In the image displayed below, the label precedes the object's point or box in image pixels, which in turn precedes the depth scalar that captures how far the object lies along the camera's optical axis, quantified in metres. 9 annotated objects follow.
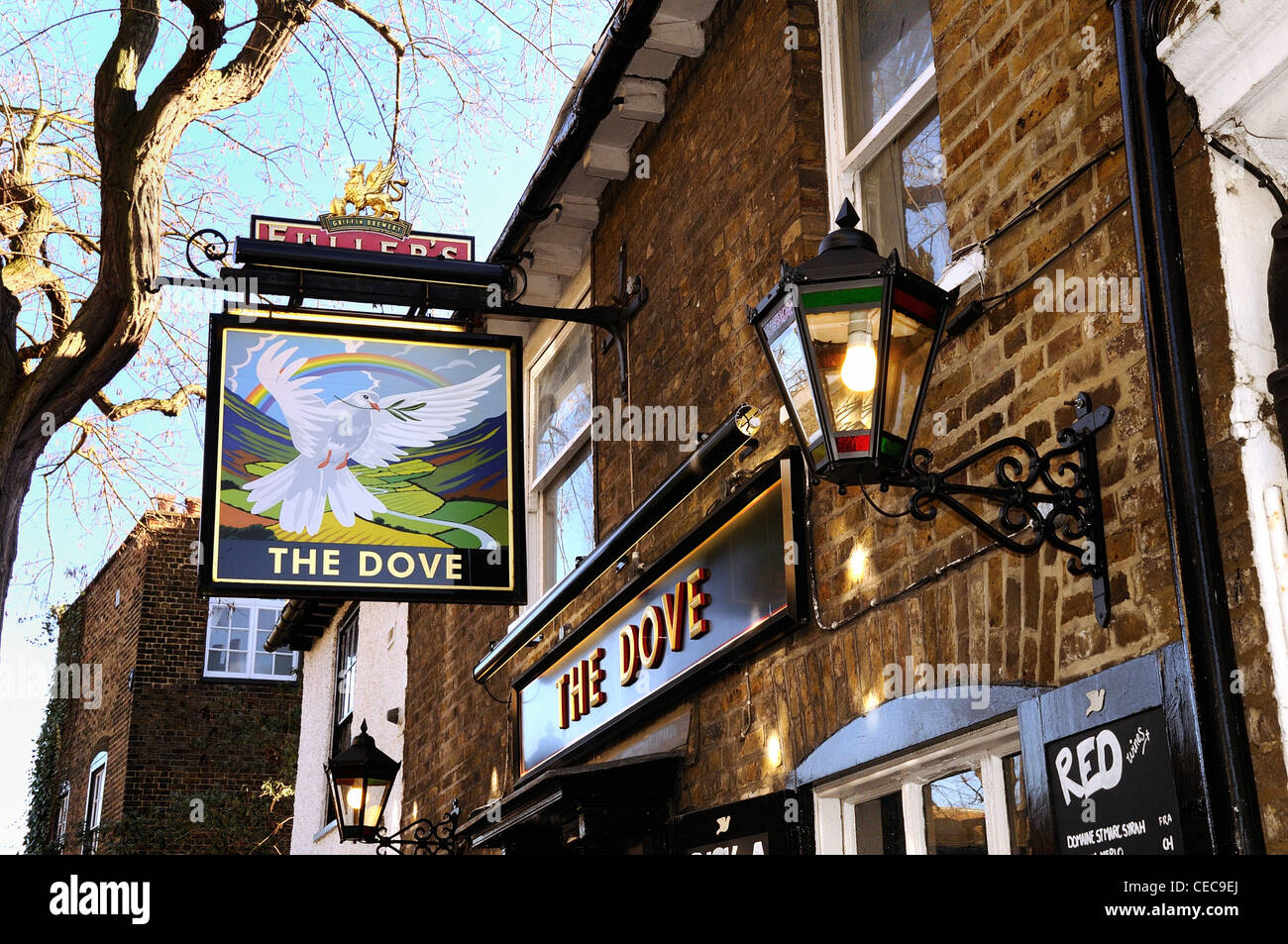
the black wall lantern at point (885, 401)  3.96
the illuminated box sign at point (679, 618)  5.75
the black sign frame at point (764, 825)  5.38
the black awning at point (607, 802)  6.39
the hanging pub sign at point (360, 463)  6.68
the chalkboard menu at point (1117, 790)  3.56
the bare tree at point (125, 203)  6.54
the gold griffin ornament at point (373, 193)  7.73
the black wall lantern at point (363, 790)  9.70
